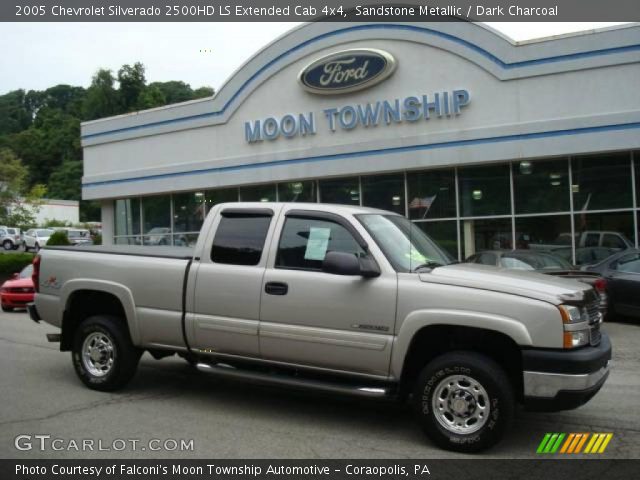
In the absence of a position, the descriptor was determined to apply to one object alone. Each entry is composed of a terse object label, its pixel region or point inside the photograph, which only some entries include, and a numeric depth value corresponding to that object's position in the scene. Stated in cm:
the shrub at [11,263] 2414
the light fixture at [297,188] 1986
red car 1625
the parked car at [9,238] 4178
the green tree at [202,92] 7244
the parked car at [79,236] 4209
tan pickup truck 484
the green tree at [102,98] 8712
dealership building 1505
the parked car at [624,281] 1174
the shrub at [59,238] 2628
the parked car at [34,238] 3947
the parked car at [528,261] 1125
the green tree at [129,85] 8856
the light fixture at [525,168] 1611
